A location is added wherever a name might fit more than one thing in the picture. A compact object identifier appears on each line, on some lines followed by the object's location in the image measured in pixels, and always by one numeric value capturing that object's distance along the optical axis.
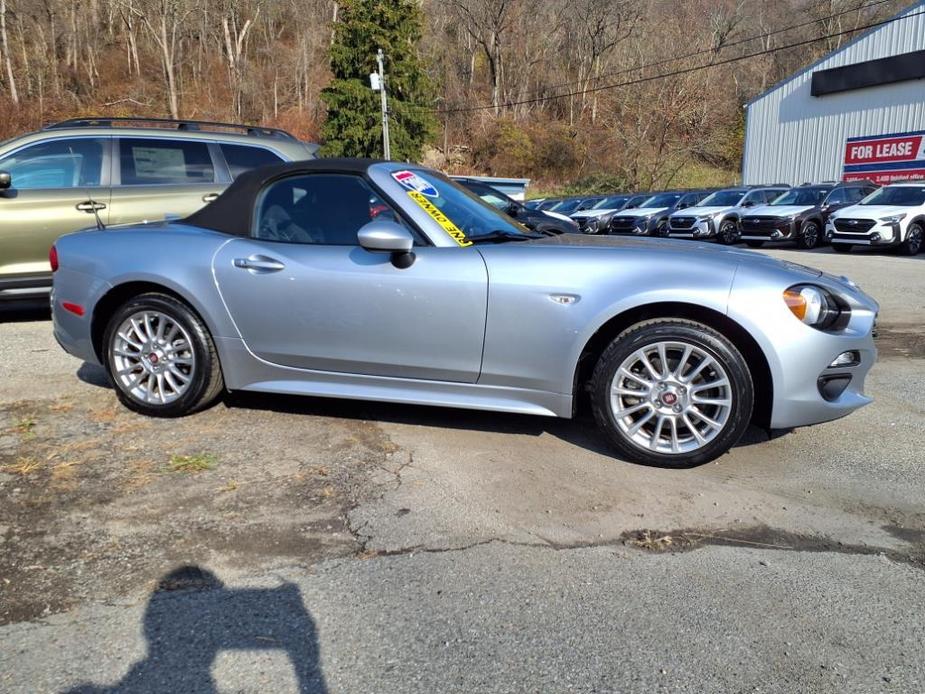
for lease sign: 27.69
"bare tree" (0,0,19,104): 43.16
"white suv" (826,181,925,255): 16.20
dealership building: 27.78
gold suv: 7.01
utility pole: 23.70
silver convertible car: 3.60
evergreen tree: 41.72
